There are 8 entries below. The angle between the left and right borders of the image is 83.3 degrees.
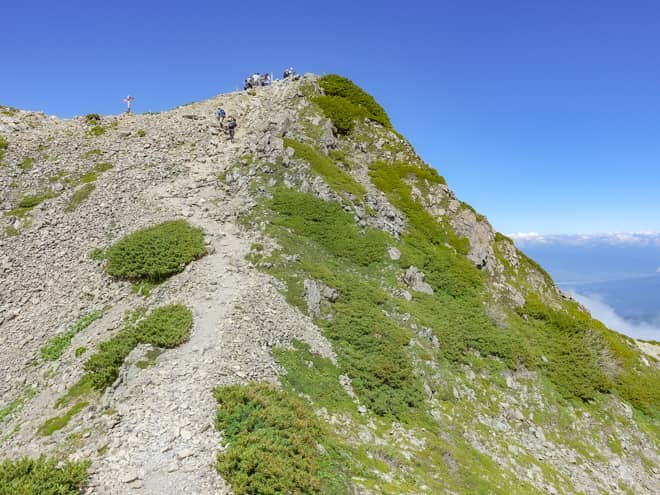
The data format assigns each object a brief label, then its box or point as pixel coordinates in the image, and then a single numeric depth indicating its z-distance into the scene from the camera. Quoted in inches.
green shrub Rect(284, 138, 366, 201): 1578.4
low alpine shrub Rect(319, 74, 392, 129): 2170.3
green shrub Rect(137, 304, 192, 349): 711.7
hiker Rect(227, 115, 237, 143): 1787.6
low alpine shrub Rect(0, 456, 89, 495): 402.6
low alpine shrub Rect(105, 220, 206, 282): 978.1
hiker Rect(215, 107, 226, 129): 1867.1
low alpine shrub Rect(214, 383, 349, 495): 448.8
